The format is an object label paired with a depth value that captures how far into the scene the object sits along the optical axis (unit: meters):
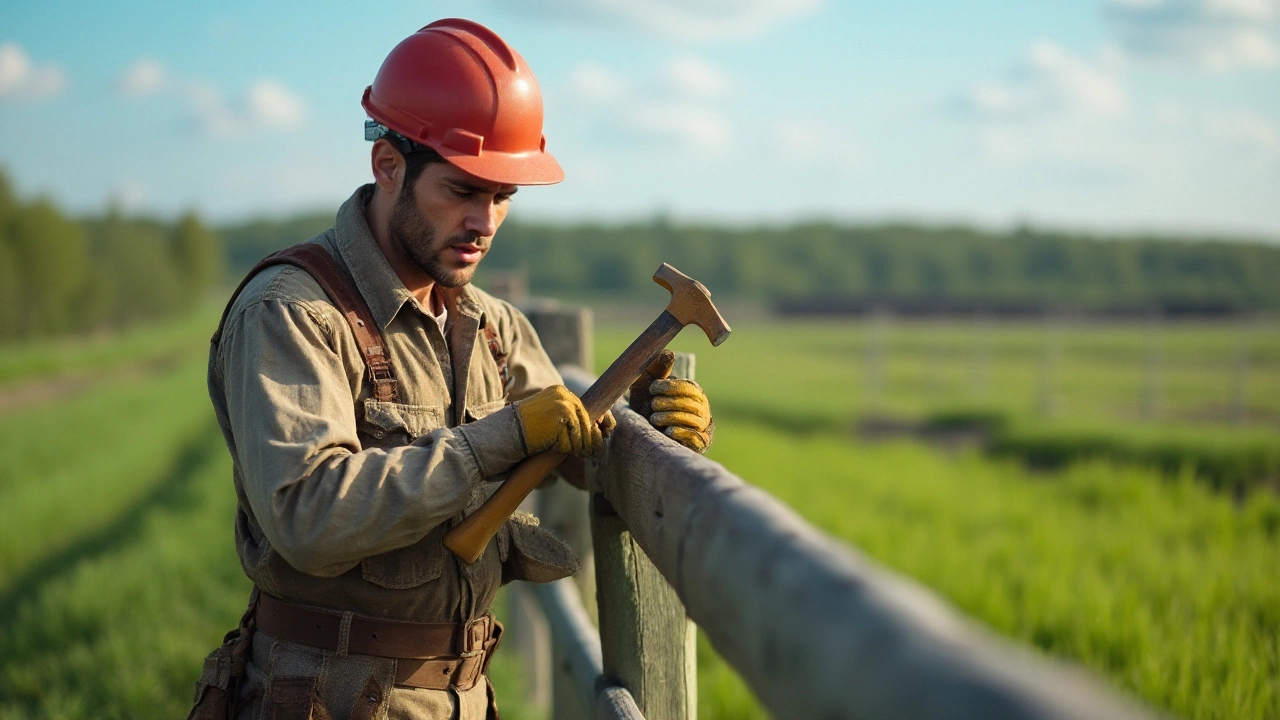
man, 3.87
